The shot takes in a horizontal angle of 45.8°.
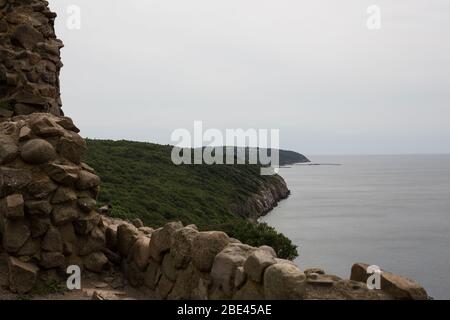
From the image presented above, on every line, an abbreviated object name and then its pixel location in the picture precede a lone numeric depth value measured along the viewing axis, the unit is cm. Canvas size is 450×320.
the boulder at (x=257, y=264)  812
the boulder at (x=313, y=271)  828
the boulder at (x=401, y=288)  730
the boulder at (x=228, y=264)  888
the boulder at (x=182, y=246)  1017
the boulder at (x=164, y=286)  1065
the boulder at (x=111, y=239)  1285
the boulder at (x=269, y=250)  907
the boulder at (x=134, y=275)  1184
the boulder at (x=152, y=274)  1118
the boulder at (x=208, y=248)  954
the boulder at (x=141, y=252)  1159
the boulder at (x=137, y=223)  1506
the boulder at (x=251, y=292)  821
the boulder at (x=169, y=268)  1049
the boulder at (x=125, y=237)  1240
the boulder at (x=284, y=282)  755
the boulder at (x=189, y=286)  962
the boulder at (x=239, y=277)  853
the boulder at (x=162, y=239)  1079
